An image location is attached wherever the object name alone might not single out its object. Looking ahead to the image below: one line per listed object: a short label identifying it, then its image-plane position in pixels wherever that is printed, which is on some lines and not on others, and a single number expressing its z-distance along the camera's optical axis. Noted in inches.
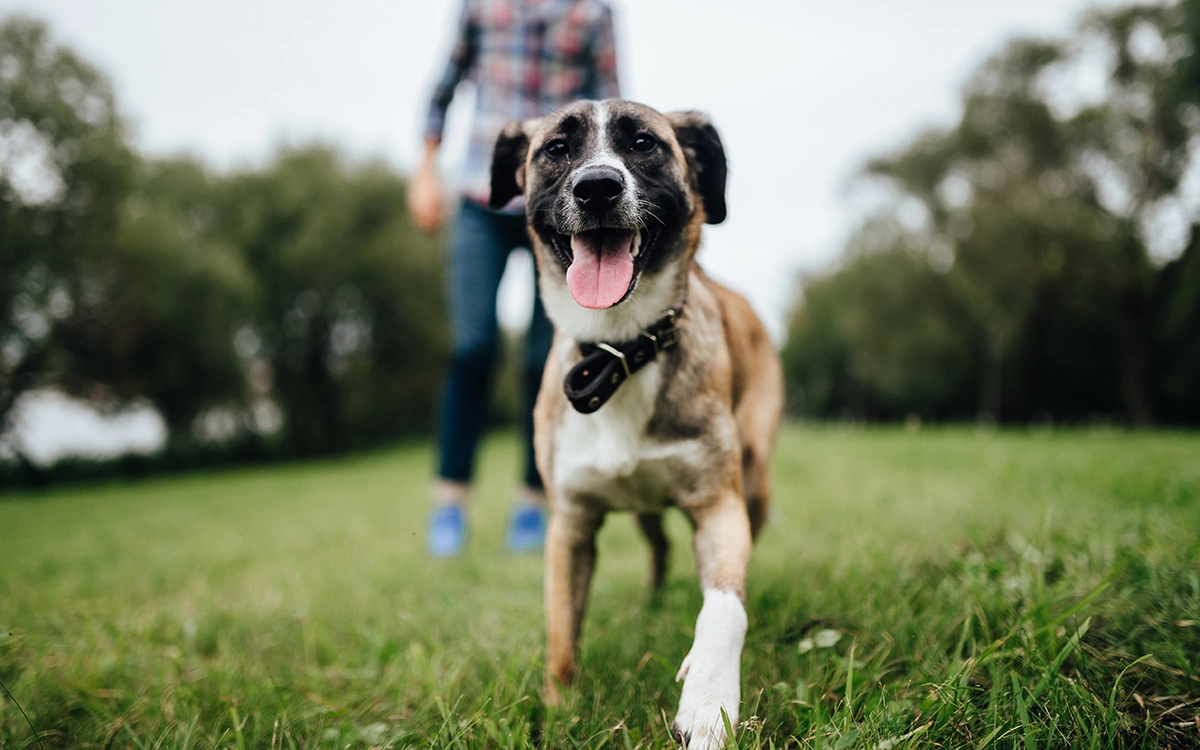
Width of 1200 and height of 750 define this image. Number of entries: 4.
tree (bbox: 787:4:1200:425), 637.3
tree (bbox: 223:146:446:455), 972.6
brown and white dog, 71.8
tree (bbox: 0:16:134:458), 633.6
